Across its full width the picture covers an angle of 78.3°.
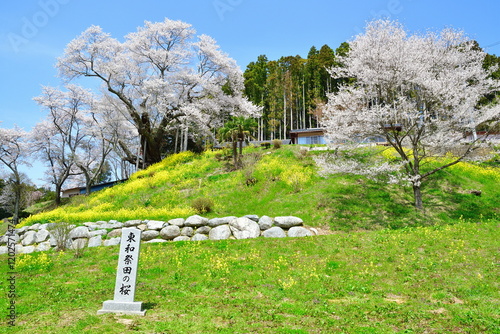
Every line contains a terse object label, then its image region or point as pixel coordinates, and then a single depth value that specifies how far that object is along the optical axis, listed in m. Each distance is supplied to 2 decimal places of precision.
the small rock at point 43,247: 16.04
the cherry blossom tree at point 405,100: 18.91
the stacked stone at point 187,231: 15.22
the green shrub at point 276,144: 32.19
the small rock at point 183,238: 15.42
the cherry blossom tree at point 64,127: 34.91
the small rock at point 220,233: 15.23
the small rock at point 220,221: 16.09
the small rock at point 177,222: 16.20
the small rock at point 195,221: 16.06
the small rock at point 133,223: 16.72
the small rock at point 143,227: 16.41
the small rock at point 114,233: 16.23
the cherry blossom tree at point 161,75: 31.42
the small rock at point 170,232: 15.62
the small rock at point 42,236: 17.00
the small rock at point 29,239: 16.98
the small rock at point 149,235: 15.77
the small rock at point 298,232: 15.00
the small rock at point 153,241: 14.97
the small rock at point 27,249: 15.93
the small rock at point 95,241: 15.62
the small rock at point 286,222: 15.65
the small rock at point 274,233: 14.87
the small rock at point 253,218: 16.11
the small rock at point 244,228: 15.08
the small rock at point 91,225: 16.97
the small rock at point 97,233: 16.27
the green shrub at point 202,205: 19.30
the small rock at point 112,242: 15.34
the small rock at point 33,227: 18.56
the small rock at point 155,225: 16.19
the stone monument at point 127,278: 7.45
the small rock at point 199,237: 15.21
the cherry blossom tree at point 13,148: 38.12
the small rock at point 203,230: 15.78
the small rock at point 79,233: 16.17
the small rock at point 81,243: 14.87
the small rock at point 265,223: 15.64
